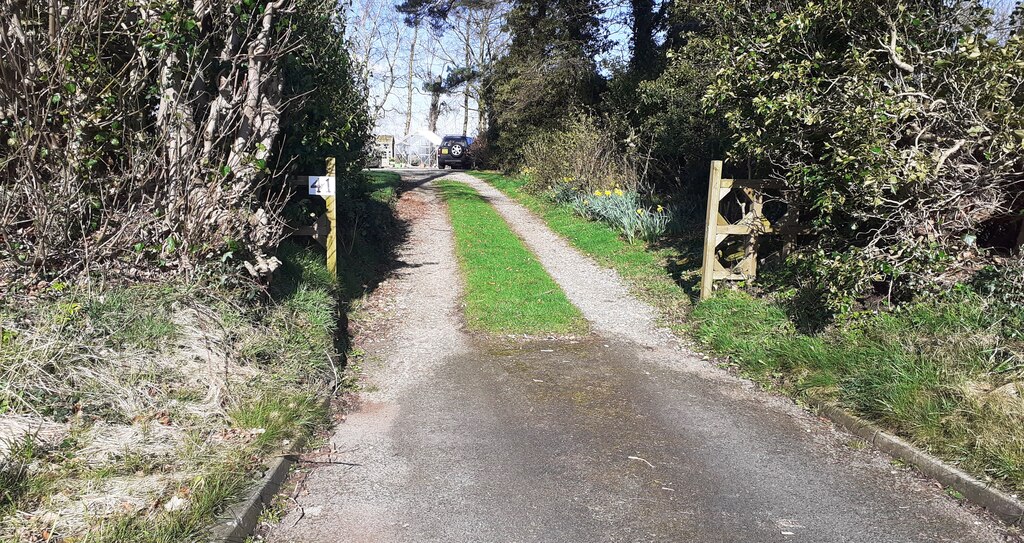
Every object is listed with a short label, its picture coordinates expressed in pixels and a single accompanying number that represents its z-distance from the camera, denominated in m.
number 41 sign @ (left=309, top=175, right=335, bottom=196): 8.33
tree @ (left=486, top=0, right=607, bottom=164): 21.36
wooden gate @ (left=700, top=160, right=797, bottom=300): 8.35
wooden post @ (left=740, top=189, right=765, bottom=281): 8.46
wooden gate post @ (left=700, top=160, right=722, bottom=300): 8.32
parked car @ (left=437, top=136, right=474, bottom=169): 37.97
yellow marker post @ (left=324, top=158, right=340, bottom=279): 8.45
